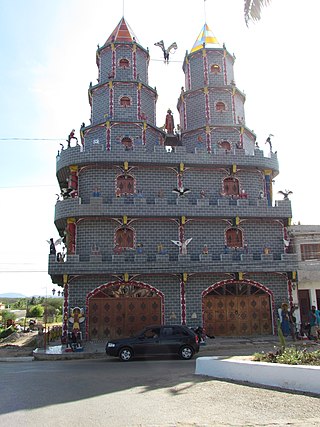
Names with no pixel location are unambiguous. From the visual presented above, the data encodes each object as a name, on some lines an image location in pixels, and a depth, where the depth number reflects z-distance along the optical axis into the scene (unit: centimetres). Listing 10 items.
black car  1734
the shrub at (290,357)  1070
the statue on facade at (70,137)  2611
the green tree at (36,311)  5527
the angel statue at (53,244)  2366
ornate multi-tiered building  2392
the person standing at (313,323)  2311
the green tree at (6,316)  4424
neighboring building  2691
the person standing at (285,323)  2438
